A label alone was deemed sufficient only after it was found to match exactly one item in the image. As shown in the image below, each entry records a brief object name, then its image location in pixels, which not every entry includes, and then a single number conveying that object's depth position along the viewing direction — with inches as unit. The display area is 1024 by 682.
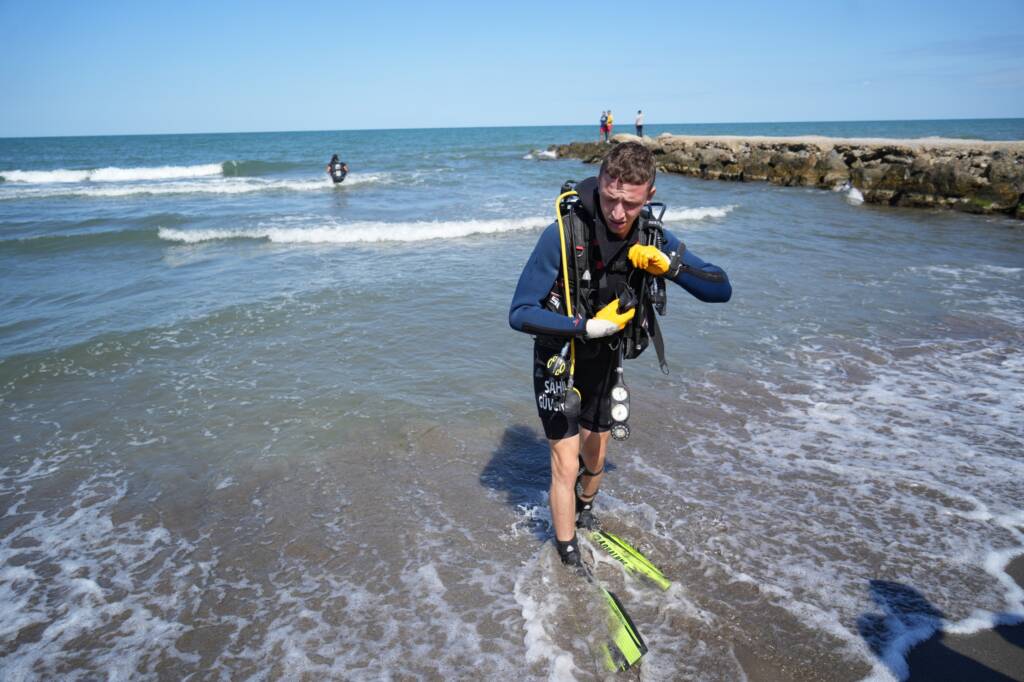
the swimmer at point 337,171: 1183.6
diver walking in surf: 122.2
